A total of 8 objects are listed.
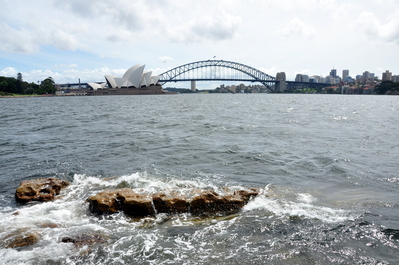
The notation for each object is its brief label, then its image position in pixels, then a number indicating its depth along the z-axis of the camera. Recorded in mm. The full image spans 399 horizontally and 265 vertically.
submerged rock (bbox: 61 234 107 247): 4668
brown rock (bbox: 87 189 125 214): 5880
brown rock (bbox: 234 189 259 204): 6399
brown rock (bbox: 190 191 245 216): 5922
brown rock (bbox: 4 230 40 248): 4603
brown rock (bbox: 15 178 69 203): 6555
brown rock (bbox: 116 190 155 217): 5848
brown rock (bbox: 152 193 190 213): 5918
